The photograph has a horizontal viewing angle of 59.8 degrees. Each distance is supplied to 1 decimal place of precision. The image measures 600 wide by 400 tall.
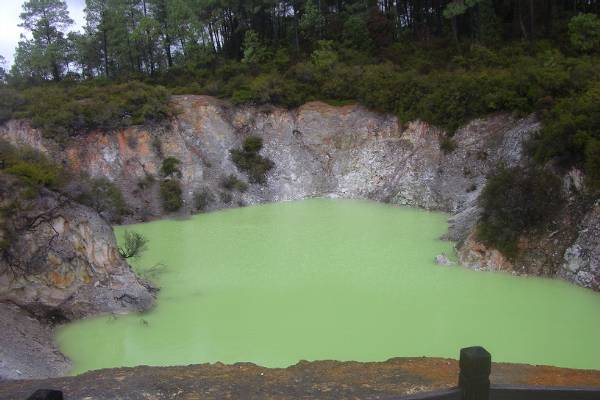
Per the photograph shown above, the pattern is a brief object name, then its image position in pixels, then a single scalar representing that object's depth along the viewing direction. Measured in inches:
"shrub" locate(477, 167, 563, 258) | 644.7
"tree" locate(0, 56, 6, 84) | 1644.9
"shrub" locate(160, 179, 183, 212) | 1085.8
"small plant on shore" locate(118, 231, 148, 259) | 668.9
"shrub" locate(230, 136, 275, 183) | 1232.8
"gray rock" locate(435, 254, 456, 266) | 665.6
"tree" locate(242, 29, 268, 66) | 1584.6
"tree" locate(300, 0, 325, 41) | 1626.5
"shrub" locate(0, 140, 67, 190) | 550.0
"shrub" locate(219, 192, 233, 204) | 1155.9
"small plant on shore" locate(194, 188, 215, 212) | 1118.4
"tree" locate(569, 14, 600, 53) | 1133.7
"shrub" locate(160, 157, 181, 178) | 1167.0
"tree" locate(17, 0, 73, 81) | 1625.2
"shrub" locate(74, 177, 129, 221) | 602.9
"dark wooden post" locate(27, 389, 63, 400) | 121.5
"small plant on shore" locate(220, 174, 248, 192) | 1187.9
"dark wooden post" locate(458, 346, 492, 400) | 131.1
